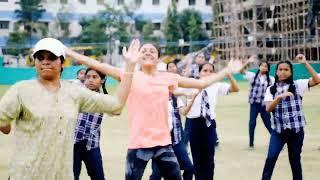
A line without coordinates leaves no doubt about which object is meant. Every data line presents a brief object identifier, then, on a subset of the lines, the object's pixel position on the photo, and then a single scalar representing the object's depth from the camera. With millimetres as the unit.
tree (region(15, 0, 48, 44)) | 52875
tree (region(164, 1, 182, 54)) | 54094
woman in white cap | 3100
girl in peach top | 4883
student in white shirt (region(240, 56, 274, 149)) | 10406
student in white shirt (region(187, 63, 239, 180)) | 6492
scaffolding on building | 41000
